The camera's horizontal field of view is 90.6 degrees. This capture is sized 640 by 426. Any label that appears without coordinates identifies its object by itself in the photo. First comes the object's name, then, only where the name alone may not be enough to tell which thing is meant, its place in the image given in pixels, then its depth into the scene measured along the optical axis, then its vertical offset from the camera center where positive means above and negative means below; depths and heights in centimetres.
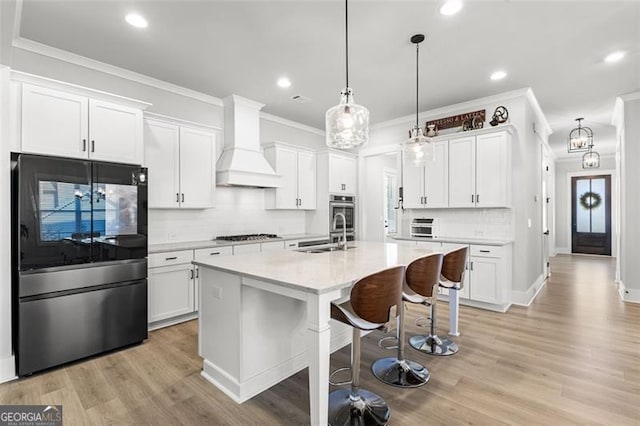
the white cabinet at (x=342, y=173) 567 +76
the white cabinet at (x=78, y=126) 258 +79
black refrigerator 246 -37
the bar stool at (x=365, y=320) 180 -63
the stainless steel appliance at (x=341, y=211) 565 +2
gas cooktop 447 -33
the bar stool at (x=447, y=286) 281 -68
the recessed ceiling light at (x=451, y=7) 248 +166
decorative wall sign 460 +144
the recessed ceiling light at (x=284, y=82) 393 +168
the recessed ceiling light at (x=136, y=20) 264 +167
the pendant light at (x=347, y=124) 239 +70
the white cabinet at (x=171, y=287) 342 -80
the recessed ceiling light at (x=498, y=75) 376 +168
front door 883 -3
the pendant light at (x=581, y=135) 507 +163
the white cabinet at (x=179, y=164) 371 +63
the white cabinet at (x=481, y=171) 421 +60
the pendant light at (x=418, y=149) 332 +68
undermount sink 310 -35
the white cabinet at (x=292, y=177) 514 +64
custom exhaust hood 435 +94
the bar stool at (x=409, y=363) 232 -122
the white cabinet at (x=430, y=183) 473 +48
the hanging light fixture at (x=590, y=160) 653 +109
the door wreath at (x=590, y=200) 898 +38
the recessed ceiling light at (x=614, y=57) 331 +167
